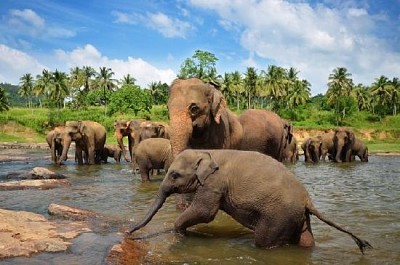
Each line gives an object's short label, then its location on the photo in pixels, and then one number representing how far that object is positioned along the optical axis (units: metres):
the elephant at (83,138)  23.79
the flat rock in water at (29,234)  5.69
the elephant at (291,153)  28.52
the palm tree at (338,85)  82.88
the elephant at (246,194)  6.37
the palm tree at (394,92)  84.50
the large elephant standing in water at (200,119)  8.29
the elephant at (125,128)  22.77
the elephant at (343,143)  30.33
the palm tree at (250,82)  88.50
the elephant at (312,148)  31.40
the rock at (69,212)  8.49
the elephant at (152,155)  15.37
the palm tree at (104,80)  88.00
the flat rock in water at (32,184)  12.88
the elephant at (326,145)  32.72
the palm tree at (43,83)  83.88
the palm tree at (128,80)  96.44
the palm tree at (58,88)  79.31
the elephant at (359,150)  31.39
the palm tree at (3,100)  73.56
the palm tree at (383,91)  85.31
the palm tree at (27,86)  100.47
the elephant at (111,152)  27.98
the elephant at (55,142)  25.25
